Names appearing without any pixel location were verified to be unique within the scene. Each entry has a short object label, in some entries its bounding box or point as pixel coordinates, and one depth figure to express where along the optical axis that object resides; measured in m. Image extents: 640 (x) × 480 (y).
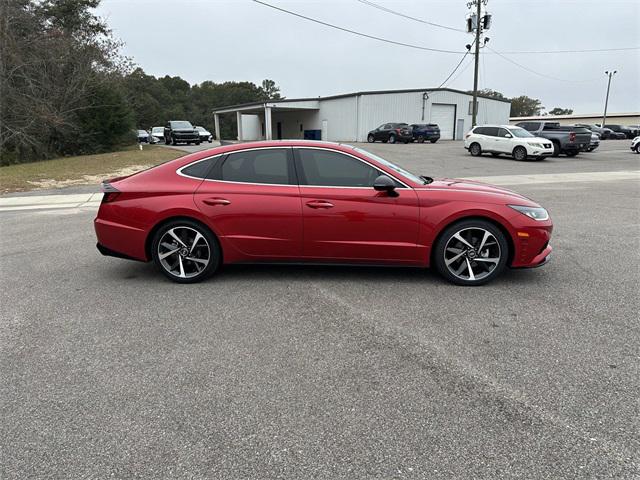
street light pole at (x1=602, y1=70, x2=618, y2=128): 76.10
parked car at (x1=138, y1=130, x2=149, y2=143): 44.95
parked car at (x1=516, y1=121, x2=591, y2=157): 24.03
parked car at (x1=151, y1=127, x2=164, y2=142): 46.34
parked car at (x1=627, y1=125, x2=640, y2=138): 51.79
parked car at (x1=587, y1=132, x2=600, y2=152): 27.08
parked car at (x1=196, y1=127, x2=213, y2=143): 41.91
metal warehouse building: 41.78
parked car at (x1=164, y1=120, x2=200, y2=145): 36.28
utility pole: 32.59
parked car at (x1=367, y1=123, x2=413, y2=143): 35.19
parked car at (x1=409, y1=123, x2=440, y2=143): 35.91
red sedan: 4.68
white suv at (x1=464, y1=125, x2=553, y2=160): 22.14
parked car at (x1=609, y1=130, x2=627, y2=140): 51.54
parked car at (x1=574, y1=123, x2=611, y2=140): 49.56
